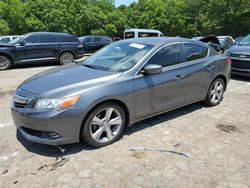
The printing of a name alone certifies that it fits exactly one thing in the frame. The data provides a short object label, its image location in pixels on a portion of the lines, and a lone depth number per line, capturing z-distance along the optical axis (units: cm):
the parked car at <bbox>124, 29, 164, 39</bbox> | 1391
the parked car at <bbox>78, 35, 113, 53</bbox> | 1343
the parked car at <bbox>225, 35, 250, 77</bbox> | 619
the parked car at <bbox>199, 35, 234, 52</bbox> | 1148
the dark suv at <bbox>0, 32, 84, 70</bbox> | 830
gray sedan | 267
